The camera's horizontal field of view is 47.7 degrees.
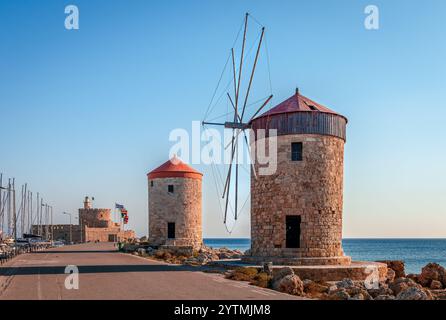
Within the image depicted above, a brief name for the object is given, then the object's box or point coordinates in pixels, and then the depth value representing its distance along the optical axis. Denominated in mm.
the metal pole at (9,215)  53638
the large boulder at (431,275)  23328
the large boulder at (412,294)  14711
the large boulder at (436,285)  22219
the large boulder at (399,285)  18250
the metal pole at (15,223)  39444
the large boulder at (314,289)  14949
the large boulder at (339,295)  14270
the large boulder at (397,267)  26453
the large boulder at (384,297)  14773
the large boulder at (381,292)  17369
